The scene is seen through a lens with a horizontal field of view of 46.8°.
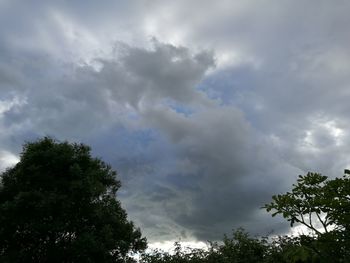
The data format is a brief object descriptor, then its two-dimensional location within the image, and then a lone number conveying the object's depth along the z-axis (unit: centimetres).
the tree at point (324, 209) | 669
